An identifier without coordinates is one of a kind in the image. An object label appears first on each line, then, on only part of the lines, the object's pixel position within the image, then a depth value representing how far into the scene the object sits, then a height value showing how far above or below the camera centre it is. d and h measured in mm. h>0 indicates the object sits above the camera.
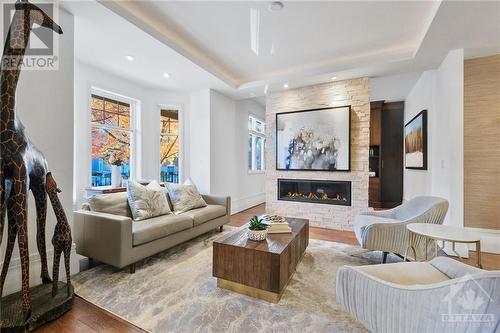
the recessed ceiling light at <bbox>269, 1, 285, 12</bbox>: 2357 +1681
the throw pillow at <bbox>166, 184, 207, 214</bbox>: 3396 -480
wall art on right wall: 3977 +468
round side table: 1763 -551
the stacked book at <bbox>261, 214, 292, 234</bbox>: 2465 -666
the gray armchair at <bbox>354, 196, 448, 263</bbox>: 2281 -679
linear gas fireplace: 4219 -486
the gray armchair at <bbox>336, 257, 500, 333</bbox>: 904 -623
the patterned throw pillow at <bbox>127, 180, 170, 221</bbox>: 2889 -460
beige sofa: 2275 -747
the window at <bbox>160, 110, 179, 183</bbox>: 4898 +441
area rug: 1658 -1136
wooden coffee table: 1905 -863
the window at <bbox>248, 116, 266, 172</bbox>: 6434 +658
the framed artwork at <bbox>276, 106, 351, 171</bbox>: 4113 +512
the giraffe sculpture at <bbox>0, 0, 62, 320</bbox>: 1391 +126
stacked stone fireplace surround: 4008 +280
